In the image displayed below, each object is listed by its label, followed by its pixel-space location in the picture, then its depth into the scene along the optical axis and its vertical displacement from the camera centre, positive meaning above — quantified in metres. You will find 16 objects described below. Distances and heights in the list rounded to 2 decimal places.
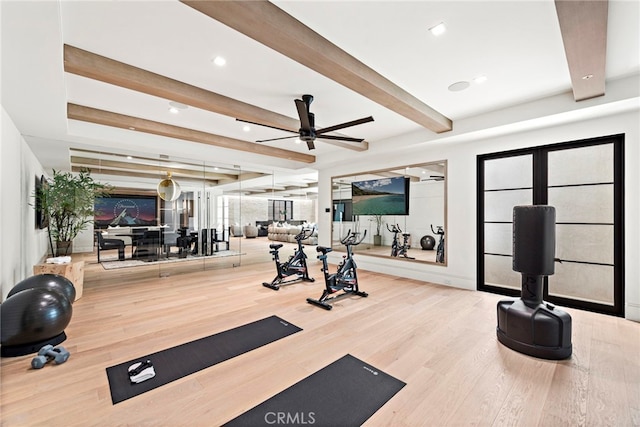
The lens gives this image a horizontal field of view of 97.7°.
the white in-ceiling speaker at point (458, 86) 3.30 +1.53
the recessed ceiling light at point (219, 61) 2.76 +1.53
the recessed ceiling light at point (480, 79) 3.17 +1.54
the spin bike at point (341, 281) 4.15 -1.08
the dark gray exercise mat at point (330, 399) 1.80 -1.33
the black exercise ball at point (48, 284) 3.03 -0.80
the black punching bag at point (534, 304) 2.57 -0.93
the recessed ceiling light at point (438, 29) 2.29 +1.53
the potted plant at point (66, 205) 4.49 +0.12
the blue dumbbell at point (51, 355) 2.40 -1.25
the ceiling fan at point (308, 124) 3.55 +1.18
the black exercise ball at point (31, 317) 2.45 -0.94
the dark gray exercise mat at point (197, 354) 2.14 -1.33
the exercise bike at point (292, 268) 5.10 -1.05
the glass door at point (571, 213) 3.66 -0.01
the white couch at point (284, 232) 11.14 -0.79
